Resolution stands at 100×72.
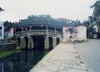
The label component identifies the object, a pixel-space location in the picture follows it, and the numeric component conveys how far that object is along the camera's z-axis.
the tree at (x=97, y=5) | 13.09
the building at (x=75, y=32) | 11.59
